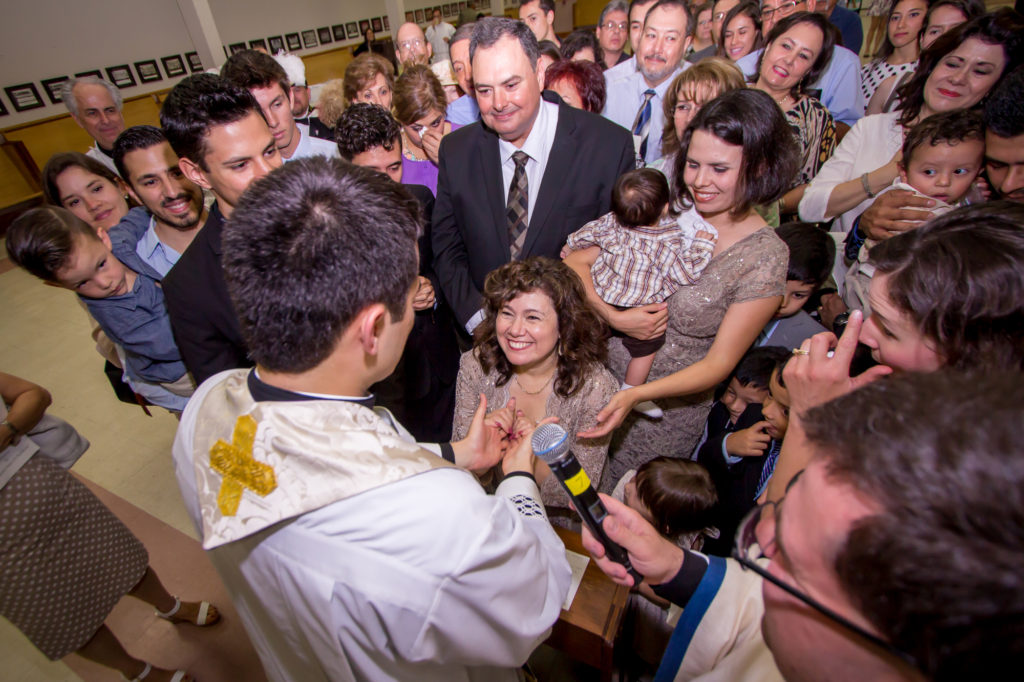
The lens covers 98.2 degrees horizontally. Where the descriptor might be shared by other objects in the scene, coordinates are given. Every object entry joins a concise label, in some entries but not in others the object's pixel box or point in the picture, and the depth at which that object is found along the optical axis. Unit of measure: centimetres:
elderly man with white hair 357
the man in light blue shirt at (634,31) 393
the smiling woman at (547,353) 188
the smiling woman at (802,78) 281
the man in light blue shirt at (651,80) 327
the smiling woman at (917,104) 221
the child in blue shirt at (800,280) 224
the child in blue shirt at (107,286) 186
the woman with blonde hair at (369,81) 363
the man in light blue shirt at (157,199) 214
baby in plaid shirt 190
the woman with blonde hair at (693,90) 233
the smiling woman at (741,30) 388
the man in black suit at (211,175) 167
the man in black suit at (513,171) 212
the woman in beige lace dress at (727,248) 172
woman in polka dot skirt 165
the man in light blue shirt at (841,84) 351
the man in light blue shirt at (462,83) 369
